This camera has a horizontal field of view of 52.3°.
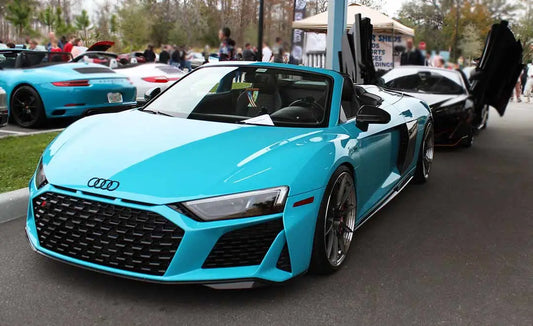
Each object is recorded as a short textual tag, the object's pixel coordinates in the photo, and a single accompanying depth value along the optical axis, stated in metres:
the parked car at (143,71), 11.50
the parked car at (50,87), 8.63
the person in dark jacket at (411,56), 9.16
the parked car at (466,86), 8.23
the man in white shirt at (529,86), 21.84
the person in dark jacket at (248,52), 8.76
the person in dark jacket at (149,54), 10.51
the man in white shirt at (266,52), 8.42
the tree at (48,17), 25.47
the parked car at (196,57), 11.31
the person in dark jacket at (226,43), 8.77
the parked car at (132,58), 12.85
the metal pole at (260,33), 8.24
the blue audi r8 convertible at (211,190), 2.68
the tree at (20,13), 33.50
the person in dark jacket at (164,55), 10.88
